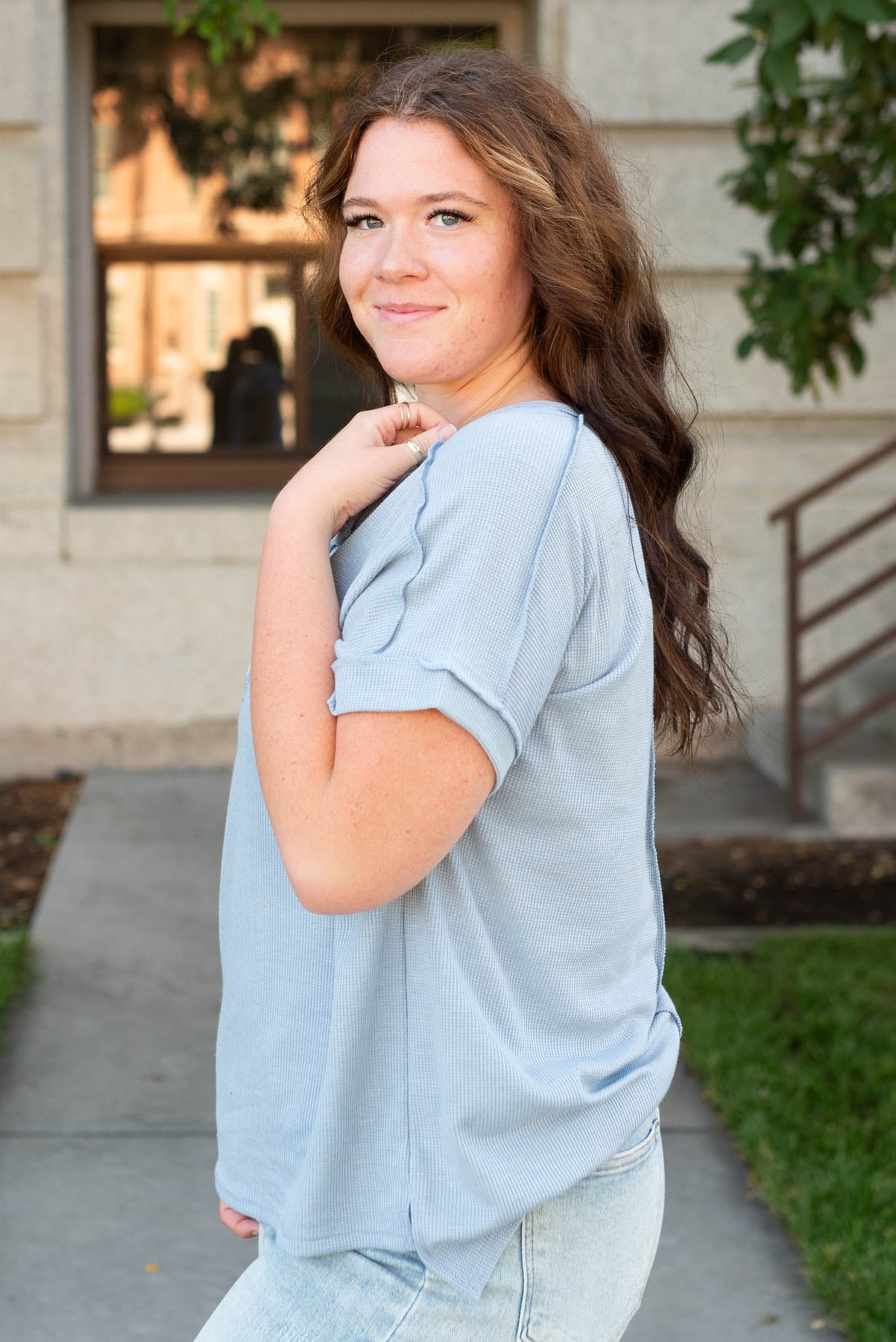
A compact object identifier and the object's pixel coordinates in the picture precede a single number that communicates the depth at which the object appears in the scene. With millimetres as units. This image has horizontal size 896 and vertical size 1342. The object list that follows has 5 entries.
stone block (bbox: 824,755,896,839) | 6207
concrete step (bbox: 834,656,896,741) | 7071
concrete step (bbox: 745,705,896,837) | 6207
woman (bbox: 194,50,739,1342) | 1230
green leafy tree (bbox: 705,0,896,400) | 4191
